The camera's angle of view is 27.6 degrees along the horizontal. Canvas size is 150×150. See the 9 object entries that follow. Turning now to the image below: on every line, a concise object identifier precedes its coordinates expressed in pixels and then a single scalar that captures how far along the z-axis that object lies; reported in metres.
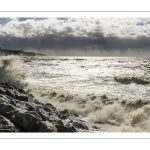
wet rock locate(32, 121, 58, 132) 4.99
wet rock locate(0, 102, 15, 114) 5.16
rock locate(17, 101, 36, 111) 5.63
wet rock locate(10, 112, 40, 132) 4.98
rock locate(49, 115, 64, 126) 5.36
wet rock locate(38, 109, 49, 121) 5.34
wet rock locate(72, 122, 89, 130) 5.65
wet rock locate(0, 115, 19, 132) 4.86
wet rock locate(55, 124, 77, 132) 5.16
